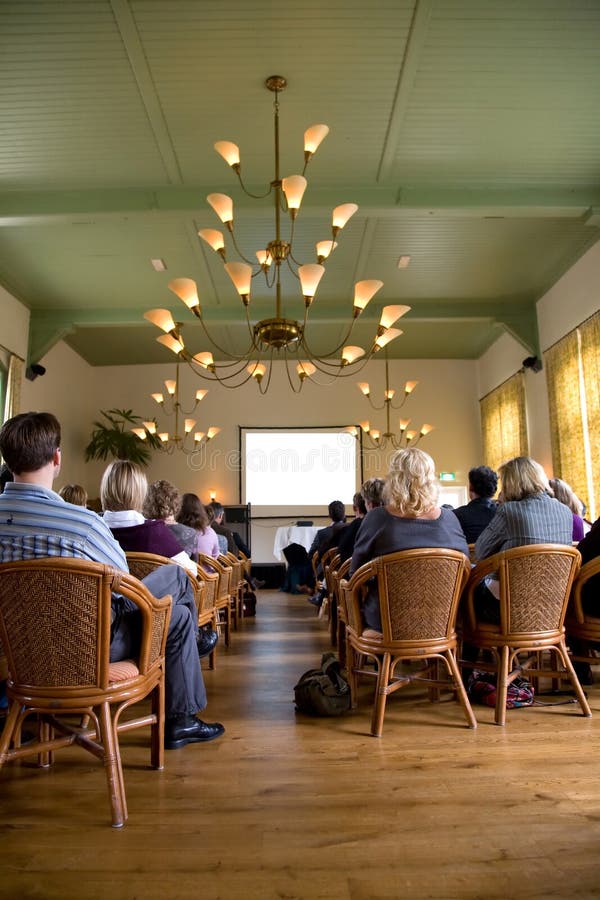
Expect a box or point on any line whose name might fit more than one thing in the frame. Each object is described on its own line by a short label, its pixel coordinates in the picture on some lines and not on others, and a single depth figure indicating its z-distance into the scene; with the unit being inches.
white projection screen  431.2
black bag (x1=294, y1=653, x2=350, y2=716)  100.7
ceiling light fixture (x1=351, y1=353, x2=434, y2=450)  425.1
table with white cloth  336.2
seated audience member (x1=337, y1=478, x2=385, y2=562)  161.2
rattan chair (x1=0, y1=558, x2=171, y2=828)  62.3
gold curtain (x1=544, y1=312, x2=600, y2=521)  250.4
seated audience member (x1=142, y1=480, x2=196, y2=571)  122.6
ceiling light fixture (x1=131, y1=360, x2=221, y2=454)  432.5
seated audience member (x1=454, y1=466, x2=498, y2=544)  137.4
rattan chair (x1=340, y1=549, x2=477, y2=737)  90.4
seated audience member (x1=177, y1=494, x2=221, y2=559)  161.3
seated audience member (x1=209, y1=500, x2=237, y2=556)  233.4
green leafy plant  391.9
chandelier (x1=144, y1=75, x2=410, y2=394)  143.4
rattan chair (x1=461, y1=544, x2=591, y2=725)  94.6
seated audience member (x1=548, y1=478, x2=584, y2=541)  140.2
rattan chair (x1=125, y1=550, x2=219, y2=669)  88.3
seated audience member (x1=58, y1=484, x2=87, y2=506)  139.8
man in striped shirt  66.5
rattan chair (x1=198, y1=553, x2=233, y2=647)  145.6
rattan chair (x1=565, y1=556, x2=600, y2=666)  101.0
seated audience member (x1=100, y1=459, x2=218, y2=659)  94.6
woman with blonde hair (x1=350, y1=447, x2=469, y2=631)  96.0
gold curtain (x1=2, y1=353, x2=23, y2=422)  289.0
